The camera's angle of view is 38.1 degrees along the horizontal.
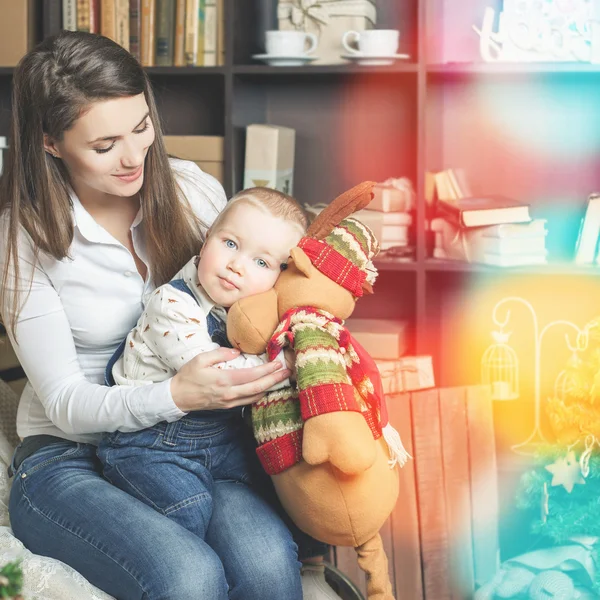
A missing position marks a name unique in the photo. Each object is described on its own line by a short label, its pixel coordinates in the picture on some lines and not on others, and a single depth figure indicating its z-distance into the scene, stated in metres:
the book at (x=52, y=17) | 2.28
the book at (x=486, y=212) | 2.14
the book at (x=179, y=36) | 2.25
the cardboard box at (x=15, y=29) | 2.24
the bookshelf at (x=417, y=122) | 2.21
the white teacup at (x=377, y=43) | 2.14
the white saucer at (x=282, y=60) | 2.21
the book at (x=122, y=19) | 2.26
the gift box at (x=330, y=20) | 2.26
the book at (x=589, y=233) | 2.13
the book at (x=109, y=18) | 2.26
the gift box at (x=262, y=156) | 2.25
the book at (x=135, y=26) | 2.26
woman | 1.26
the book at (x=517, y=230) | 2.13
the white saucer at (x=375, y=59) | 2.15
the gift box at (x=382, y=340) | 2.23
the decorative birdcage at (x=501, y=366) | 2.31
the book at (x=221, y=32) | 2.23
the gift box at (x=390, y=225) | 2.20
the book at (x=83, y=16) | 2.27
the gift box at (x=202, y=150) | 2.26
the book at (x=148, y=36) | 2.25
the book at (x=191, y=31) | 2.23
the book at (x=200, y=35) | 2.24
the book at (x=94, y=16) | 2.28
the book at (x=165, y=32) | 2.26
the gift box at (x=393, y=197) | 2.22
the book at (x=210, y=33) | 2.25
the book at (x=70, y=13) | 2.28
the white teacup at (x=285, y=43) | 2.21
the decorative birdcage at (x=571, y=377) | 2.06
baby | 1.29
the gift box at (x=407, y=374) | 1.85
